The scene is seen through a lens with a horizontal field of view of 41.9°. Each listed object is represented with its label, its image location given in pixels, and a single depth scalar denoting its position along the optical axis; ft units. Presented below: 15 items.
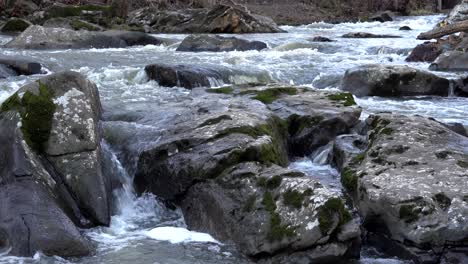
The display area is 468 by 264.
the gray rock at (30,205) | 18.42
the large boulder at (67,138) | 21.31
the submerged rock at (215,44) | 64.64
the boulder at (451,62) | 51.70
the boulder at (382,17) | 117.62
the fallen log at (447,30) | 52.85
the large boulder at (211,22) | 89.92
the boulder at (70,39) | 64.85
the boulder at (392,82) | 42.24
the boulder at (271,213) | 17.97
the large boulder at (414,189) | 17.98
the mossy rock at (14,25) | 83.97
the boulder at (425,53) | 57.06
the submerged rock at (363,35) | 79.11
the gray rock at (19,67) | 45.85
